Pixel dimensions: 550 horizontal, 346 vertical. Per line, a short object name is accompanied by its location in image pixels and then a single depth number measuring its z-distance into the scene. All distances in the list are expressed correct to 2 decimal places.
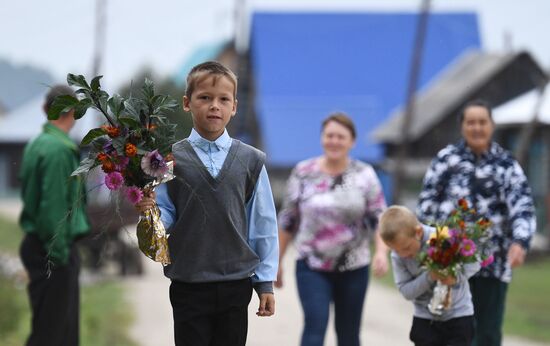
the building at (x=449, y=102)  56.15
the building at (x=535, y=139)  44.70
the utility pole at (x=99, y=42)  58.10
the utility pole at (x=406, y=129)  48.22
